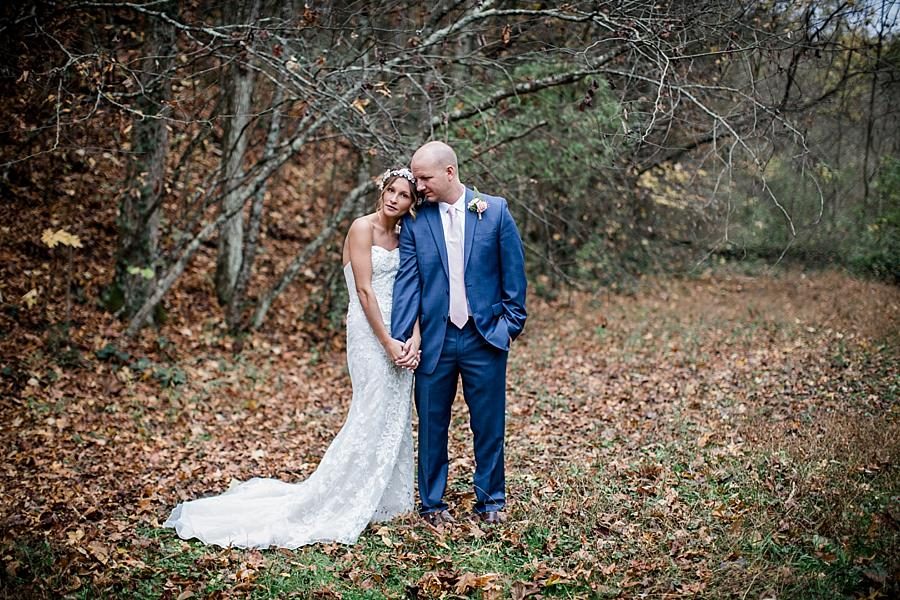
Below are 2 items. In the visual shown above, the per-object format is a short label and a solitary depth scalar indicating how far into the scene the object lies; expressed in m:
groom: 4.61
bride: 4.70
